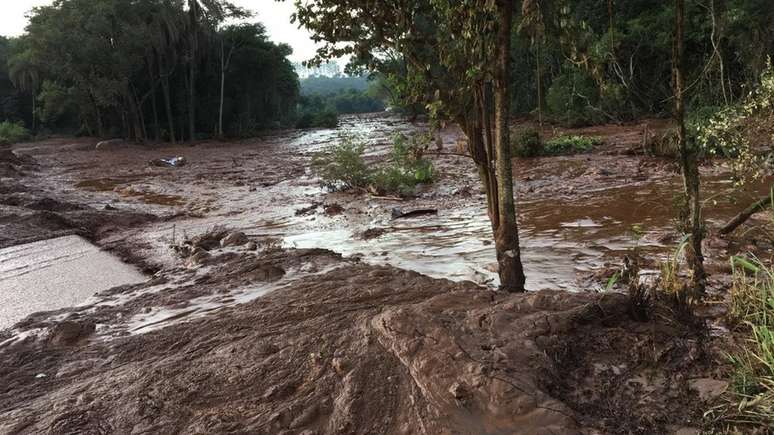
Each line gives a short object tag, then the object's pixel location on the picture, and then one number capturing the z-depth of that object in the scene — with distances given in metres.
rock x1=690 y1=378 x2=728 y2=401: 2.43
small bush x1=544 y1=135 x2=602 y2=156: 15.02
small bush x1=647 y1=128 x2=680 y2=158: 11.43
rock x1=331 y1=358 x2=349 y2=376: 2.88
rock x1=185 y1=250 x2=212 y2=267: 5.79
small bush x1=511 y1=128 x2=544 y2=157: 14.86
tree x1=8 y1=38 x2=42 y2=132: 30.03
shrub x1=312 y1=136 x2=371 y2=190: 11.29
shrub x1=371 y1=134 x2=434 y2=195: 10.57
